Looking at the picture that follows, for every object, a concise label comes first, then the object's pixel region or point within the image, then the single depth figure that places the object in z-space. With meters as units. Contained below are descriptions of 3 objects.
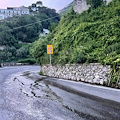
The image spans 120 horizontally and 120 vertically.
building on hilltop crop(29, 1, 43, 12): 132.50
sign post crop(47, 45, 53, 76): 13.05
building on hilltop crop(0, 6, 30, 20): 117.44
